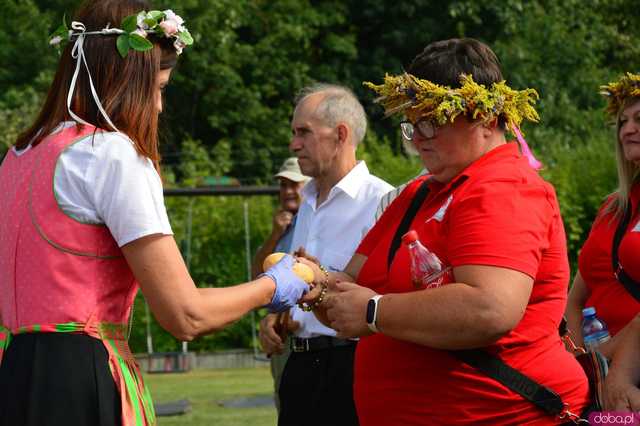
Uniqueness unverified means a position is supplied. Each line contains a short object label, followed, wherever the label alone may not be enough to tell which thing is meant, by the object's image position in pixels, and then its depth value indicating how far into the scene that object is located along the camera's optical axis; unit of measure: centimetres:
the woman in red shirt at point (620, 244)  445
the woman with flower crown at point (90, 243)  310
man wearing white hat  703
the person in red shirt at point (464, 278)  308
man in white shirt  526
